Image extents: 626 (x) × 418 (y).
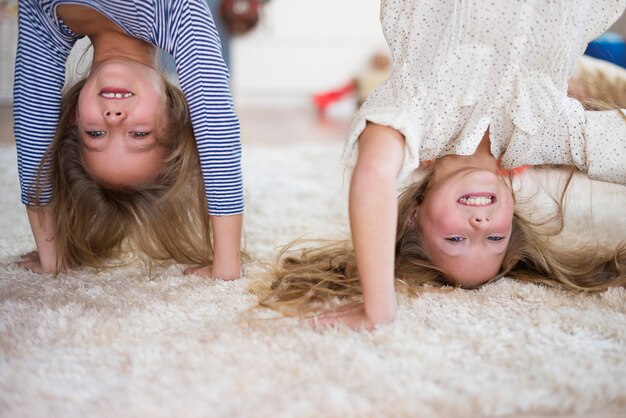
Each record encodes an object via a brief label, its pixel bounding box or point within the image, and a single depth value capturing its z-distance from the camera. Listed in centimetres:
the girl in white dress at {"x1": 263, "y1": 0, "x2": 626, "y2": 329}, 110
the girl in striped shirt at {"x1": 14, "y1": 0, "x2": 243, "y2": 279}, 118
